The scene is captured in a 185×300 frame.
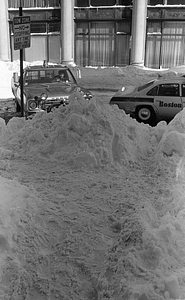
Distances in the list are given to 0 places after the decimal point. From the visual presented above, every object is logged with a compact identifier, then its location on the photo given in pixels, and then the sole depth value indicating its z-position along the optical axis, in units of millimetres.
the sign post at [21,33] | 8961
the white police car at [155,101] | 10891
